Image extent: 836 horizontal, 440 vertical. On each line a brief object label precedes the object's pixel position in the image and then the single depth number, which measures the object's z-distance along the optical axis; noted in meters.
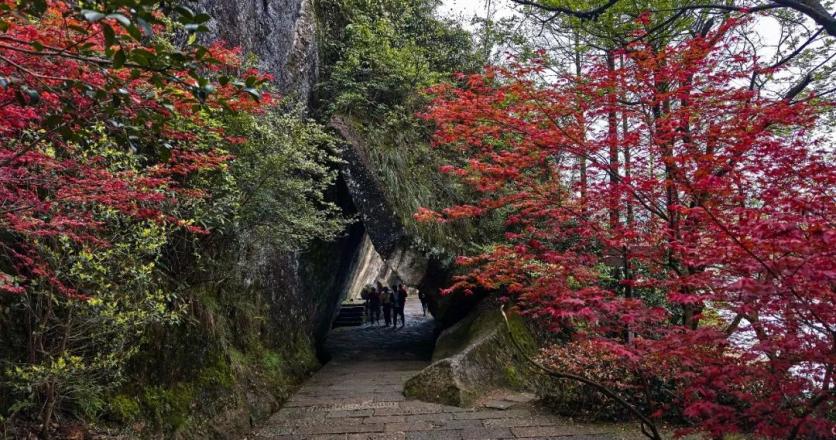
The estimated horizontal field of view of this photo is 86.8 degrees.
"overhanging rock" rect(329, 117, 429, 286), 8.45
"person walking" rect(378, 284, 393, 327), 15.54
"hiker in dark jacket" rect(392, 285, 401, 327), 15.17
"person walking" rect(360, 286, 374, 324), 17.70
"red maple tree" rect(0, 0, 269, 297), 1.77
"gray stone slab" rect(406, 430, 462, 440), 5.28
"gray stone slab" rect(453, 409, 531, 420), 5.99
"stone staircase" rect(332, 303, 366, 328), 17.06
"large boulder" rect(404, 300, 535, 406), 6.66
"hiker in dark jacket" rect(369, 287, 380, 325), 16.81
